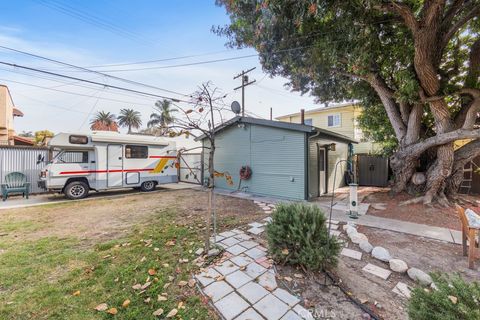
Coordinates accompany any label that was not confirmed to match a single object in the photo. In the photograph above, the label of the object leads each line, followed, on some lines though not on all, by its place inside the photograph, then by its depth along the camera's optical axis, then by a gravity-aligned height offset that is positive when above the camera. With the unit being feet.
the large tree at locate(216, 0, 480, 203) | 16.10 +10.52
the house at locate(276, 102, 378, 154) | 43.90 +10.63
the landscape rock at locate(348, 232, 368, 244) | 11.44 -4.49
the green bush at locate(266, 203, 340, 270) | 8.02 -3.31
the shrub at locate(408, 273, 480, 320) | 4.00 -3.03
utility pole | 35.60 +14.86
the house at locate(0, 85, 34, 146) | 37.29 +8.72
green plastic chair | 24.25 -2.67
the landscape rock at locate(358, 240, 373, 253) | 10.54 -4.60
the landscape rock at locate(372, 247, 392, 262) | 9.62 -4.61
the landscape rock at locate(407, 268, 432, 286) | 7.91 -4.77
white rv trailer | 23.73 -0.05
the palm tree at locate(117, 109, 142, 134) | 107.19 +24.43
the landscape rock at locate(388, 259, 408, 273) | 8.76 -4.70
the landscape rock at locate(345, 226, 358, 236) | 12.45 -4.41
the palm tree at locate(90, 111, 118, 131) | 100.59 +24.43
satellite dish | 28.12 +7.96
